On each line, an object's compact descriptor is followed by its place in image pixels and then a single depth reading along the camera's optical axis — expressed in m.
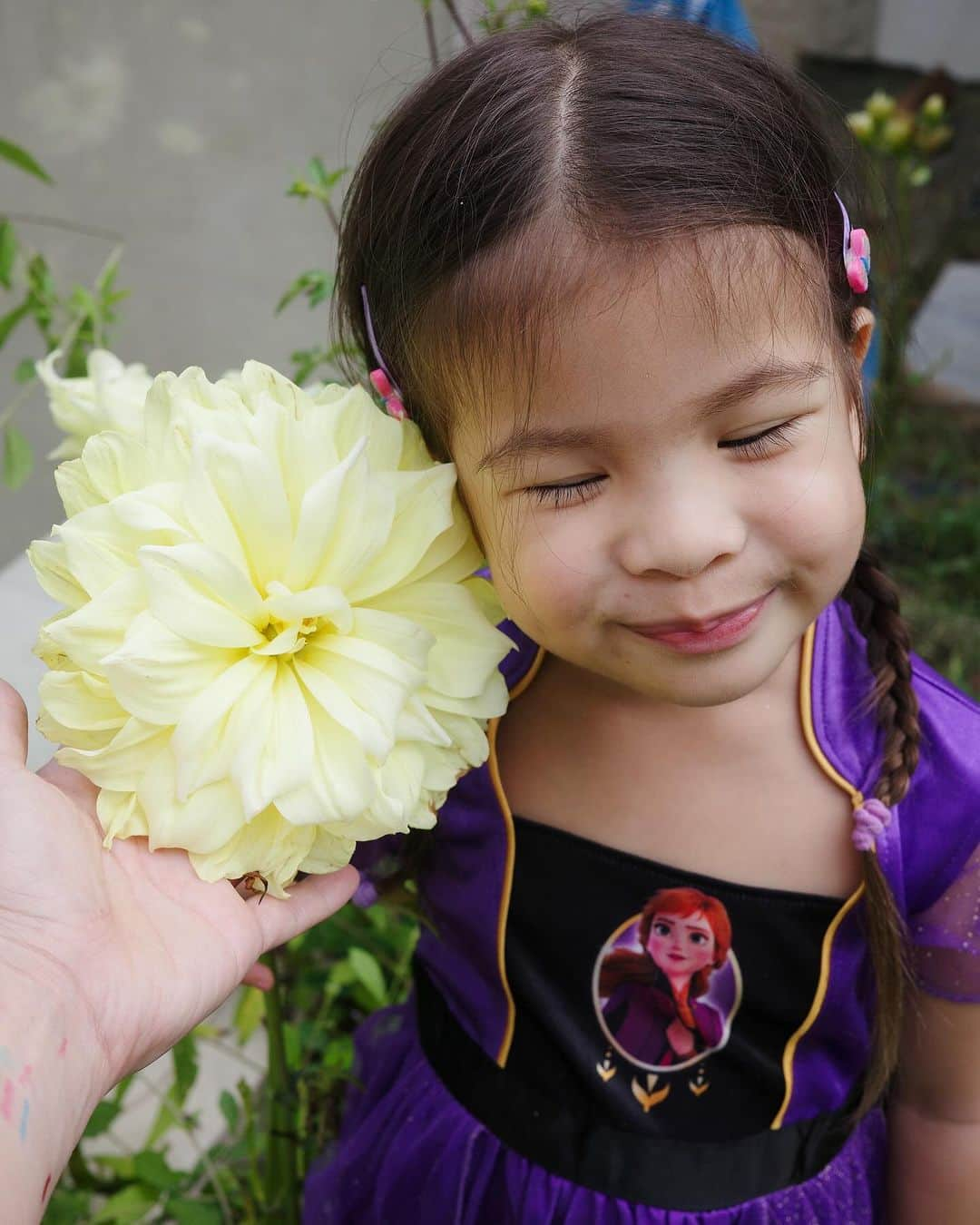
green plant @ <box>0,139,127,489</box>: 0.49
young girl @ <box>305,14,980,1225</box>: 0.33
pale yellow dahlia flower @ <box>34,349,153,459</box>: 0.44
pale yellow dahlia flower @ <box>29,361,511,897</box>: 0.32
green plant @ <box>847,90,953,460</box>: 0.90
